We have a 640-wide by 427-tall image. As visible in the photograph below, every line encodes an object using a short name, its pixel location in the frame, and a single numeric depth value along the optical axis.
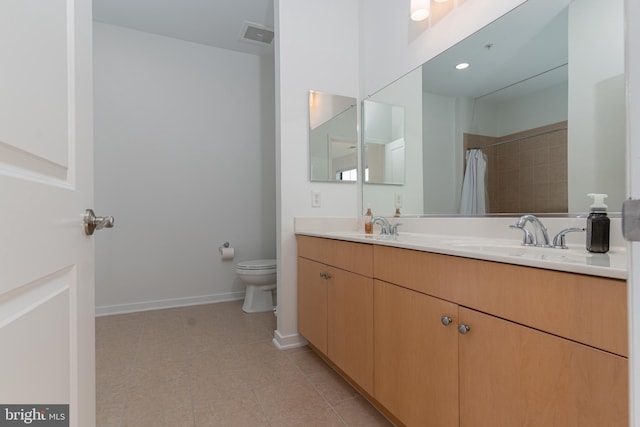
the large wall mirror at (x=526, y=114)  1.06
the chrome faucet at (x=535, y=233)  1.11
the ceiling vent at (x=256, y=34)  2.84
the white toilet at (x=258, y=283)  2.80
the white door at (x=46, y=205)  0.40
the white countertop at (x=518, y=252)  0.65
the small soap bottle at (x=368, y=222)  2.06
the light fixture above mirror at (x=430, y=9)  1.61
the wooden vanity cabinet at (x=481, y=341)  0.63
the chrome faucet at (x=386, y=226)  1.82
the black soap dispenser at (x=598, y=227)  0.94
